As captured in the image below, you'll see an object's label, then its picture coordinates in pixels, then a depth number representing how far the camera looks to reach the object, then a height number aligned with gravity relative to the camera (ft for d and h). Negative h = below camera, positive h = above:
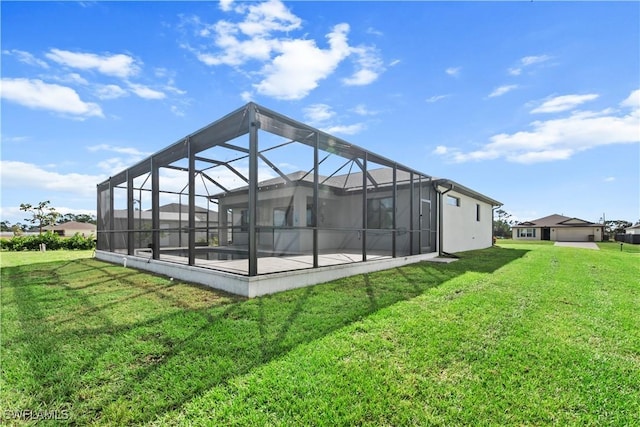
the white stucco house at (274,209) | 19.58 +1.37
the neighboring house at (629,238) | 96.62 -7.39
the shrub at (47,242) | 58.18 -4.68
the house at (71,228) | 140.88 -4.26
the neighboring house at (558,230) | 113.09 -4.95
